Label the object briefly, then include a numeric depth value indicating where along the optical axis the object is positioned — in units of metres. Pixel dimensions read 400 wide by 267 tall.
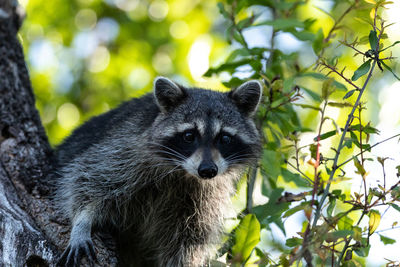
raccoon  7.75
